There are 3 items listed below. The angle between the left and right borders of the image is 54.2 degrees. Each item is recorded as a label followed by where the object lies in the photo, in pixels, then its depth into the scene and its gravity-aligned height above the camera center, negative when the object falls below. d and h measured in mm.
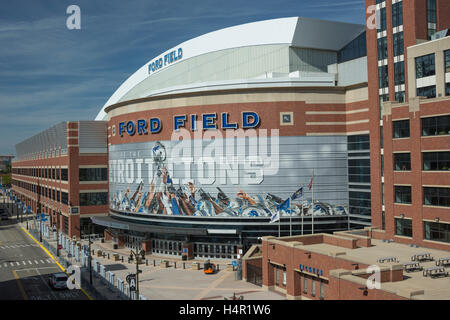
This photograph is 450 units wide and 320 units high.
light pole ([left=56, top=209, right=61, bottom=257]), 92094 -9725
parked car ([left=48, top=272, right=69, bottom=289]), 45844 -11826
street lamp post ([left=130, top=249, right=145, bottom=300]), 59219 -11973
